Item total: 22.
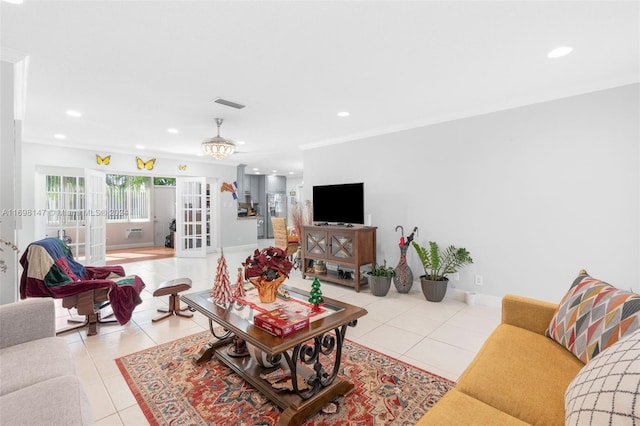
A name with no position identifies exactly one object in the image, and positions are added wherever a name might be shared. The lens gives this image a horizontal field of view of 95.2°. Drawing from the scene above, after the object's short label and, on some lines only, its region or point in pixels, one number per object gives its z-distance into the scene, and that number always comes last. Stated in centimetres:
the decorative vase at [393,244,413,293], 399
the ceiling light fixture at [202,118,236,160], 383
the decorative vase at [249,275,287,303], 209
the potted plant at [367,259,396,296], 388
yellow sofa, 109
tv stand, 420
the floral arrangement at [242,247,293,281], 205
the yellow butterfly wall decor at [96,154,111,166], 567
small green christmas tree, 204
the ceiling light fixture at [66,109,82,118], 362
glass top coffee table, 162
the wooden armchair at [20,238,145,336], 262
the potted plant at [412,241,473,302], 362
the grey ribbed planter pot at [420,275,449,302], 361
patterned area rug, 169
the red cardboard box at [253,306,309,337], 164
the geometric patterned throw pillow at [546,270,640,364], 130
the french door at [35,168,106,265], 512
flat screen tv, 438
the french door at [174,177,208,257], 704
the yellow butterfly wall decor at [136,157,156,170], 623
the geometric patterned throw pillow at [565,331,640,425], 78
